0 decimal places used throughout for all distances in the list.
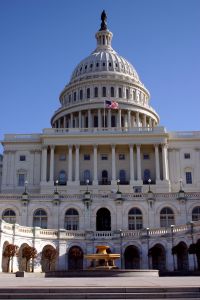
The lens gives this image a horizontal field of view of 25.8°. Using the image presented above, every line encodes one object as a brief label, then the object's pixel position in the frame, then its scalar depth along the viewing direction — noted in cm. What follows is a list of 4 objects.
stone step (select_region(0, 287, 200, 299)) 2061
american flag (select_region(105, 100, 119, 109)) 9915
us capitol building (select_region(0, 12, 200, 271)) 6234
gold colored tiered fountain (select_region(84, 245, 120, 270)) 4975
